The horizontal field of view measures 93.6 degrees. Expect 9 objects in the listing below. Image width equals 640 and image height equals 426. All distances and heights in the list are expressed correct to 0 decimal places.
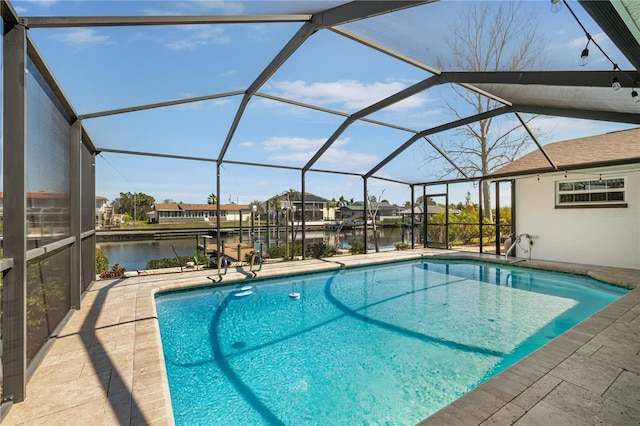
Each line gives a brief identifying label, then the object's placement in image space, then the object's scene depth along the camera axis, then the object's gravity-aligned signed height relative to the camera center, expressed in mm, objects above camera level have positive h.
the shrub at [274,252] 10257 -1304
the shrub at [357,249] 11688 -1373
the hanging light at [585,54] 3346 +1774
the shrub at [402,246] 12781 -1402
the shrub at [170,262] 8633 -1371
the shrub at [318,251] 10641 -1319
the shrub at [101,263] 7517 -1186
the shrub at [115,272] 7297 -1381
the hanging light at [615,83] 3446 +1468
